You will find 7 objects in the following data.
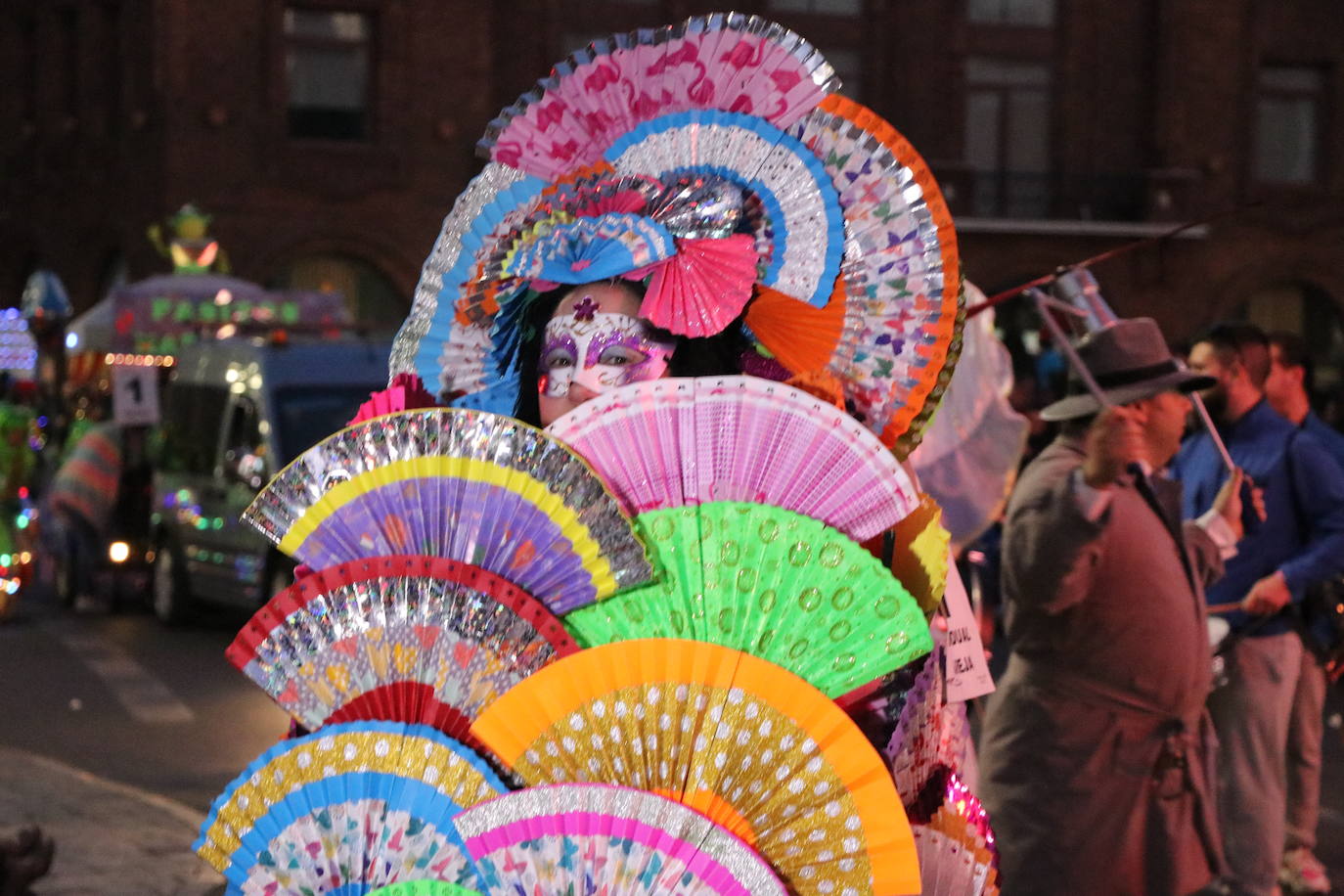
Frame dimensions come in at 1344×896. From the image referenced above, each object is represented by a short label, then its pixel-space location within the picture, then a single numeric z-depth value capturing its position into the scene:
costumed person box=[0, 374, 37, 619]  13.07
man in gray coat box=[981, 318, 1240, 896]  4.85
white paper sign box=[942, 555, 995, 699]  3.65
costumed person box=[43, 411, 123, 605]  14.83
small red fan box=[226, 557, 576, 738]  2.49
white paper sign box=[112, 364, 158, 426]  15.84
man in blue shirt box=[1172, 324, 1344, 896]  6.06
